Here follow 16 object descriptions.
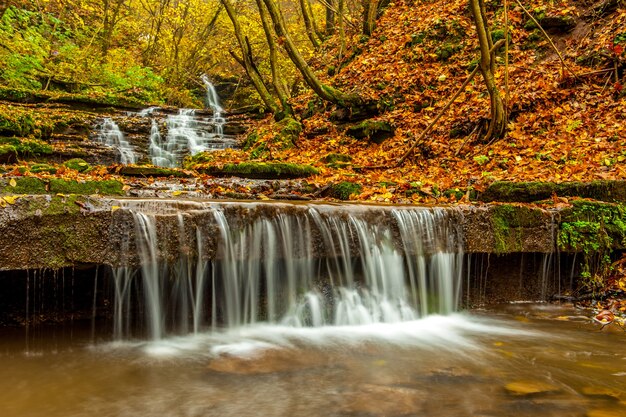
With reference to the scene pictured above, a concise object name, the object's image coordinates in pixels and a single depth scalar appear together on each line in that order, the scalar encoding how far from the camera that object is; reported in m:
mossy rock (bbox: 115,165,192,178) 7.27
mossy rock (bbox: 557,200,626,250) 5.03
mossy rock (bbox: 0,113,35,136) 9.17
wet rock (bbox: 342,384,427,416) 2.63
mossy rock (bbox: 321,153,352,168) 9.12
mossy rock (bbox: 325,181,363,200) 6.65
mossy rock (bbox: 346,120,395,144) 10.05
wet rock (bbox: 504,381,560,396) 2.94
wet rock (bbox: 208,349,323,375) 3.29
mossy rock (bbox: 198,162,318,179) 7.57
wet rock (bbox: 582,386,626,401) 2.87
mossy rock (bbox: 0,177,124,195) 4.72
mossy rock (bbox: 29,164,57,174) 6.18
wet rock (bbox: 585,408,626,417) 2.62
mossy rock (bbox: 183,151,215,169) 10.12
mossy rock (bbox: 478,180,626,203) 5.21
